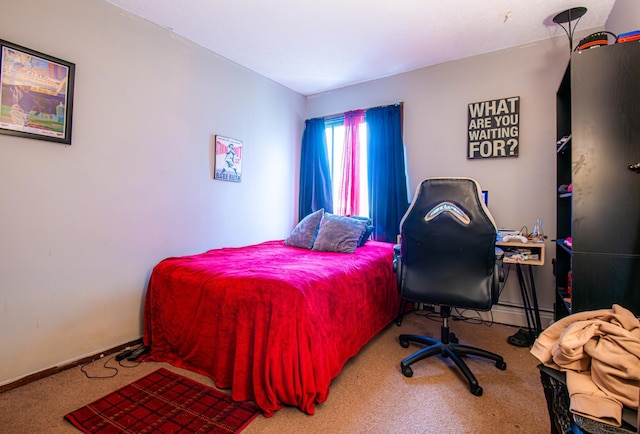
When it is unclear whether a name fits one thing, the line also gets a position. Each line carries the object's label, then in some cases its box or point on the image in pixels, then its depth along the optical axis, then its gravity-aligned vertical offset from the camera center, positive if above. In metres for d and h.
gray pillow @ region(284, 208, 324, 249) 3.13 -0.11
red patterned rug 1.50 -0.97
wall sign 2.91 +0.92
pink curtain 3.77 +0.70
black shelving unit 1.60 +0.26
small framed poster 3.05 +0.60
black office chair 1.88 -0.17
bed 1.63 -0.58
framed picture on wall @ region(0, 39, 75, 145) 1.83 +0.74
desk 2.40 -0.48
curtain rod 3.57 +1.33
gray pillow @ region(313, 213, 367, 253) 2.88 -0.11
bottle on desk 2.57 -0.04
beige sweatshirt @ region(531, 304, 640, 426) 0.82 -0.38
